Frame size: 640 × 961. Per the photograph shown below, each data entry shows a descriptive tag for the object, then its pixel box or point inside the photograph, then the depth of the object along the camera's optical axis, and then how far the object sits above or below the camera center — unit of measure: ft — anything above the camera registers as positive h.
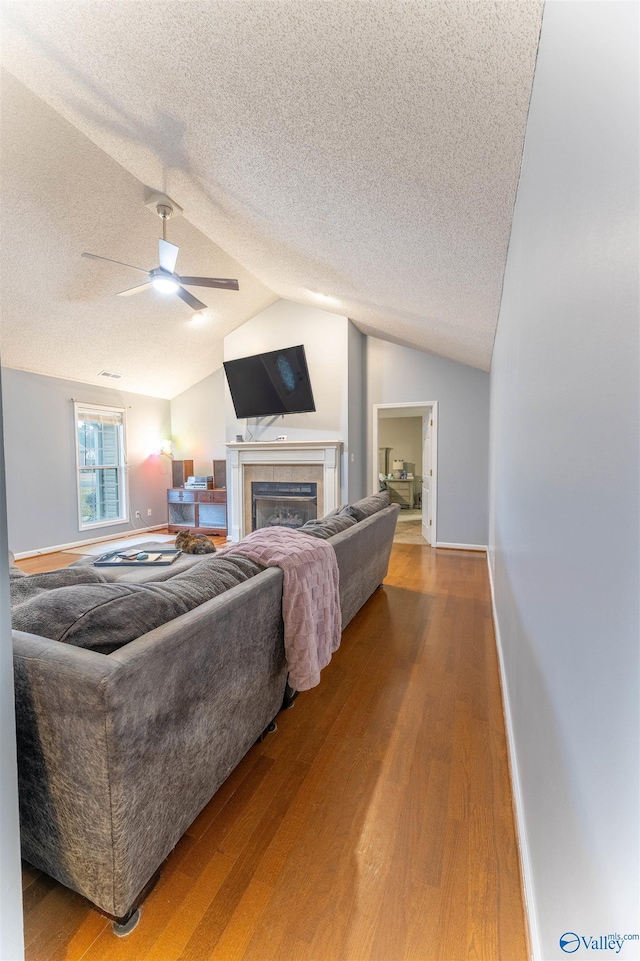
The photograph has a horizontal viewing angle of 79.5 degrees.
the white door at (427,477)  17.15 -0.52
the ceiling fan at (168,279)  9.68 +5.07
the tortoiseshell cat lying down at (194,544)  11.66 -2.40
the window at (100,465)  18.11 +0.04
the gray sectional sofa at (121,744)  2.85 -2.31
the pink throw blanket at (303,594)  5.19 -1.83
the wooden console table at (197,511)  20.26 -2.43
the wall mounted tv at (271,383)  16.84 +3.73
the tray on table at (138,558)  10.44 -2.60
